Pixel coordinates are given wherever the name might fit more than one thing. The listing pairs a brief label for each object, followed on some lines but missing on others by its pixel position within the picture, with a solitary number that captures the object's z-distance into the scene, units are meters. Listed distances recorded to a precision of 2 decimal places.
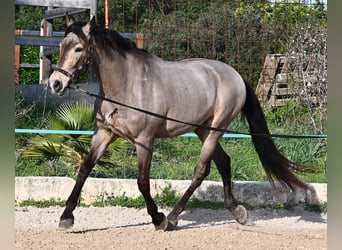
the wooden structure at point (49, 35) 12.07
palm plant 10.64
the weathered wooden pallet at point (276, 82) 14.00
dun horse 7.45
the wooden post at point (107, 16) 11.97
